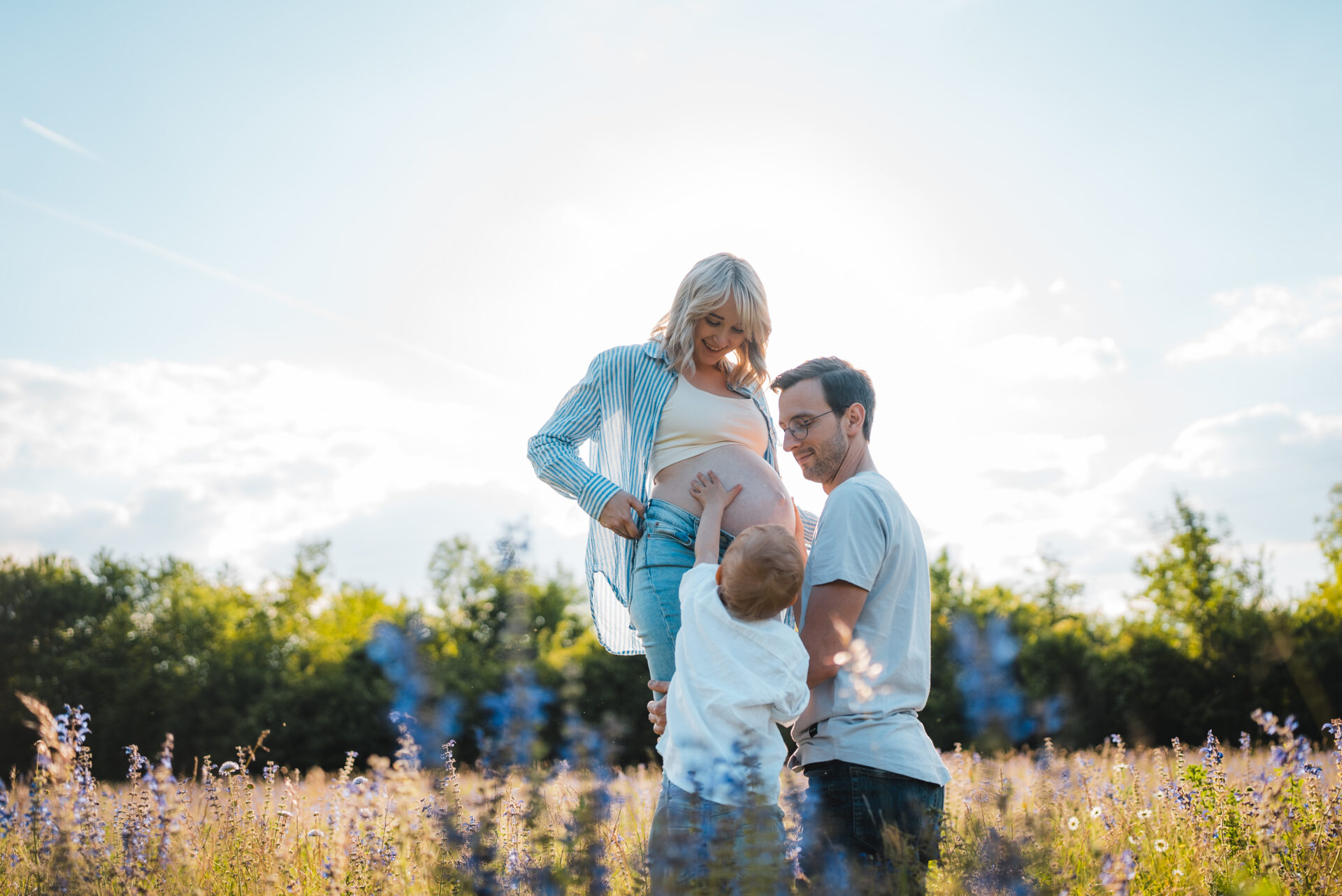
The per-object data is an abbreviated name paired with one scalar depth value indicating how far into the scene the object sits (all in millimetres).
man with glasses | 2662
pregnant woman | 3170
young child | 2508
